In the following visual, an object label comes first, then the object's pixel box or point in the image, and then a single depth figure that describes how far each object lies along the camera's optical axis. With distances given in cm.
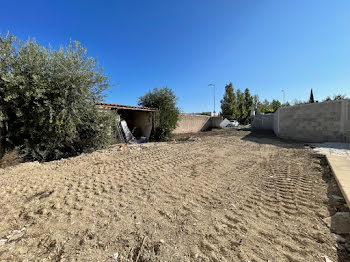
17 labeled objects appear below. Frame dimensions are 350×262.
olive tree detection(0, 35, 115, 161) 430
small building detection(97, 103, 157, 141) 1079
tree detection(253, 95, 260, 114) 3334
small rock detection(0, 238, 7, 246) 165
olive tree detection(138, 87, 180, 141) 1070
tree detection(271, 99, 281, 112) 3398
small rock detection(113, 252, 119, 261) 145
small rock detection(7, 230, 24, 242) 174
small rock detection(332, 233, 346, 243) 153
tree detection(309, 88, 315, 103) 1749
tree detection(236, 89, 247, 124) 2891
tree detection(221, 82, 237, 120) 2769
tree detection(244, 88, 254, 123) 2955
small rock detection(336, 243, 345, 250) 145
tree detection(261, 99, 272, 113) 3659
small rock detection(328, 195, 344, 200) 232
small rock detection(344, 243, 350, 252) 145
